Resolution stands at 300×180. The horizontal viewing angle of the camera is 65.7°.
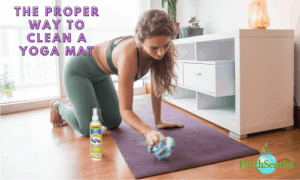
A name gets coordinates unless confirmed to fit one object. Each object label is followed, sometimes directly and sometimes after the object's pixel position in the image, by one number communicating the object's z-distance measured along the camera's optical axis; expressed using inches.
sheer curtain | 104.9
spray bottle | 45.1
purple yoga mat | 43.0
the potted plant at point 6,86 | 101.6
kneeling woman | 40.5
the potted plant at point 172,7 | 109.3
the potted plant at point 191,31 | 93.5
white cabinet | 55.2
